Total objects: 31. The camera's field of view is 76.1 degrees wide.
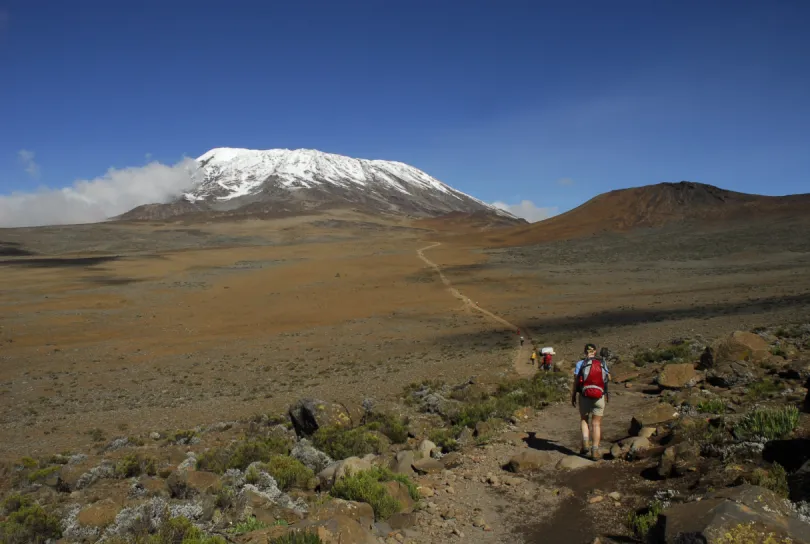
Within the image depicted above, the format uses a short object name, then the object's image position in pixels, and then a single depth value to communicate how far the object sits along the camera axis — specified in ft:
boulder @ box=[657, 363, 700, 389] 34.60
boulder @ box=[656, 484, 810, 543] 12.30
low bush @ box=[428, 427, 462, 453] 27.57
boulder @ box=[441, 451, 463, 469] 24.45
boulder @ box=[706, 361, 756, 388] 32.04
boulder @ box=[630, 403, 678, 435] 25.68
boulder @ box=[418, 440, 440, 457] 26.56
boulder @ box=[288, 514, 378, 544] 14.79
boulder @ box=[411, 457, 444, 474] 23.58
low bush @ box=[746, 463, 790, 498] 15.57
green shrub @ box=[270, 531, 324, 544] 14.34
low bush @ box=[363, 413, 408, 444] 30.94
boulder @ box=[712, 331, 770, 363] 37.19
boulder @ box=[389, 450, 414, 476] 23.71
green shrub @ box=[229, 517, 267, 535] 17.03
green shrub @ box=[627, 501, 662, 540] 15.25
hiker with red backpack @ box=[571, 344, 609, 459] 23.89
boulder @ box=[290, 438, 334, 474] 26.27
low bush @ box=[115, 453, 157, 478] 26.99
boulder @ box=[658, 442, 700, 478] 19.03
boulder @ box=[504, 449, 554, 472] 22.91
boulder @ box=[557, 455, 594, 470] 22.56
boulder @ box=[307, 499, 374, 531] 16.70
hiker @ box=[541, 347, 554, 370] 52.51
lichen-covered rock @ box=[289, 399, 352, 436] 33.45
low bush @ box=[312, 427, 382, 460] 28.48
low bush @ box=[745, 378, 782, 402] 27.27
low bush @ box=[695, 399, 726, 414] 25.49
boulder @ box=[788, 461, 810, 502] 15.02
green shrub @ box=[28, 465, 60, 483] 28.12
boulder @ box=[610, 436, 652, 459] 22.30
